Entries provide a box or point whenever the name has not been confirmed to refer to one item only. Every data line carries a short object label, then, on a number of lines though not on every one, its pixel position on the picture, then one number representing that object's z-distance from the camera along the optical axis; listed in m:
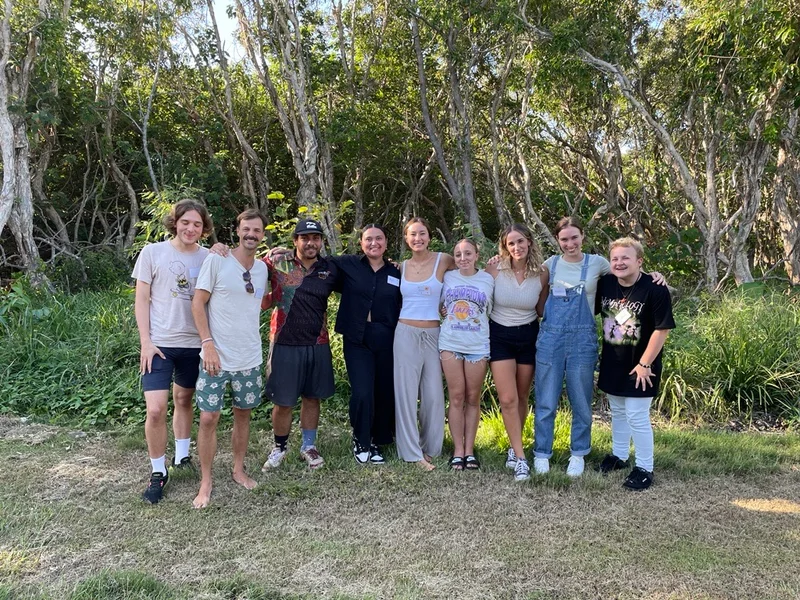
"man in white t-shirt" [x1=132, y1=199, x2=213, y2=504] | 3.48
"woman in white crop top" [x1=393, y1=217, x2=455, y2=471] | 4.00
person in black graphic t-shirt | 3.63
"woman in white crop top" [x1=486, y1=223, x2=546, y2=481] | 3.88
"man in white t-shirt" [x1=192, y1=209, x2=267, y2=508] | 3.41
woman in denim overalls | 3.81
